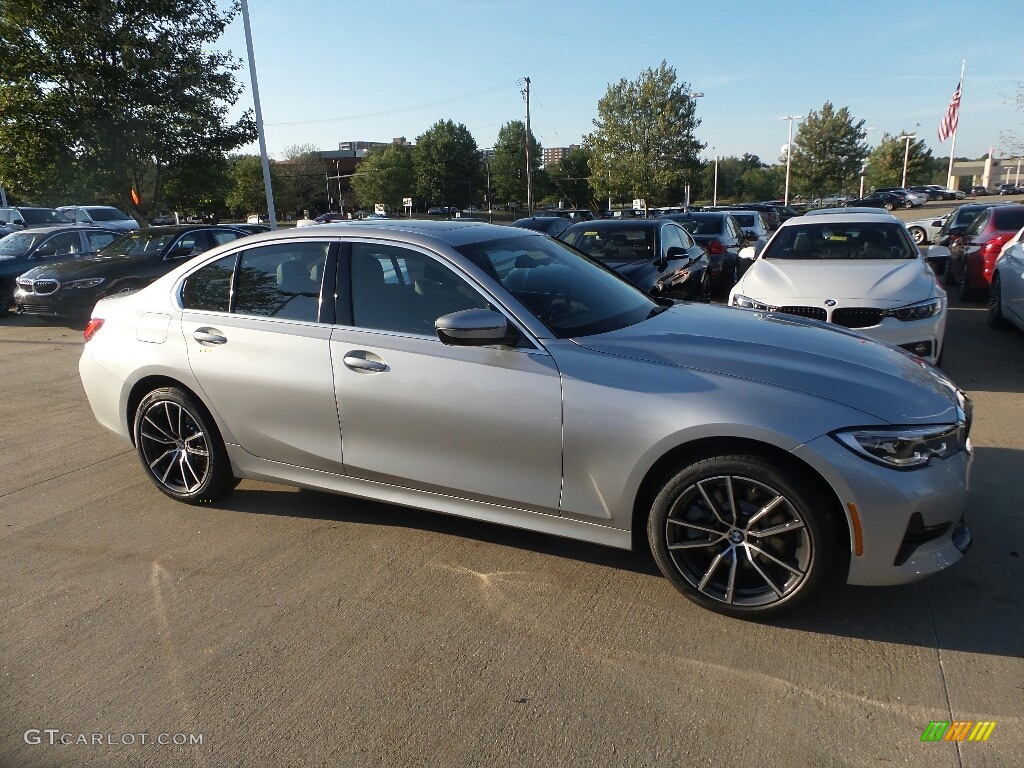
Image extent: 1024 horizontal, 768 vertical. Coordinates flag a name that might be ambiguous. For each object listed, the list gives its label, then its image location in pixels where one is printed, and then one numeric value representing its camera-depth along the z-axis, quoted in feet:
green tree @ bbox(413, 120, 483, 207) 270.46
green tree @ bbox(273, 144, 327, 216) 229.86
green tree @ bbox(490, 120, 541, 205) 264.11
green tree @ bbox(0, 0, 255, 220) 54.44
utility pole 134.00
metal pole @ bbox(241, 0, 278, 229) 67.62
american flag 121.08
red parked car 35.88
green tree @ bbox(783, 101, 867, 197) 168.66
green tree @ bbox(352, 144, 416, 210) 266.77
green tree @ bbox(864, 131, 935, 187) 231.91
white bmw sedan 20.58
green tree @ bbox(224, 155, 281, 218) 210.59
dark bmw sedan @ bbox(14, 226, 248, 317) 37.63
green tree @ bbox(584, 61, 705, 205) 118.73
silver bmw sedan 9.55
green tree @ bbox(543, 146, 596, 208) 273.54
